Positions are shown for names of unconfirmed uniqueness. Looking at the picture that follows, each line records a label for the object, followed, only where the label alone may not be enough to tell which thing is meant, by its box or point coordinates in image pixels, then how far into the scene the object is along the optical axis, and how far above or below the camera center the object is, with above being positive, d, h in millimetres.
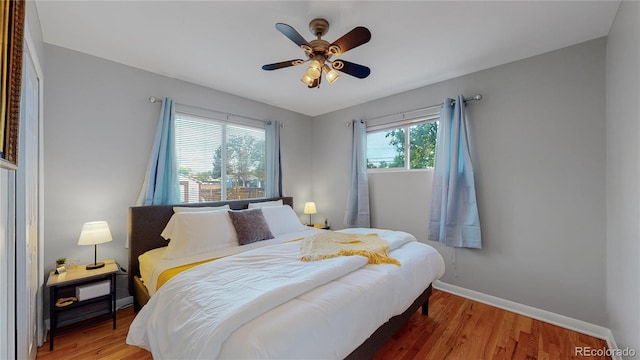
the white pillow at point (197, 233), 2262 -498
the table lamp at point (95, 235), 2076 -443
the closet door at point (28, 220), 1415 -235
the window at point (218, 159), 3006 +314
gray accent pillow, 2555 -475
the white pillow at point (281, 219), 3016 -481
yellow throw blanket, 1867 -556
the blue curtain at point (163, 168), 2619 +162
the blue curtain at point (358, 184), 3623 -45
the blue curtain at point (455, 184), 2656 -42
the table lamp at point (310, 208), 4051 -439
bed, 1078 -659
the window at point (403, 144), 3156 +508
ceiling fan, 1609 +932
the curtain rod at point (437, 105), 2673 +908
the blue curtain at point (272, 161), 3789 +318
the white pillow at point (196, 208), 2691 -300
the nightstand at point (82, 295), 1934 -947
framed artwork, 751 +369
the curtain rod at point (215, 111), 2693 +927
